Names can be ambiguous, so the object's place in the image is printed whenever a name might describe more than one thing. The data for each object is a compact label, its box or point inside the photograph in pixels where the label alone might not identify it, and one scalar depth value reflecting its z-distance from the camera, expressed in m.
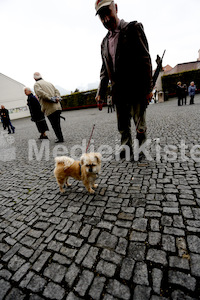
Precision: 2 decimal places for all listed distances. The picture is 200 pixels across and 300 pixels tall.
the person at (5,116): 11.76
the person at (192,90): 12.51
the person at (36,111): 6.75
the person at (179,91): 12.62
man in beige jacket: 5.72
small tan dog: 2.55
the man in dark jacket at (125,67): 2.77
